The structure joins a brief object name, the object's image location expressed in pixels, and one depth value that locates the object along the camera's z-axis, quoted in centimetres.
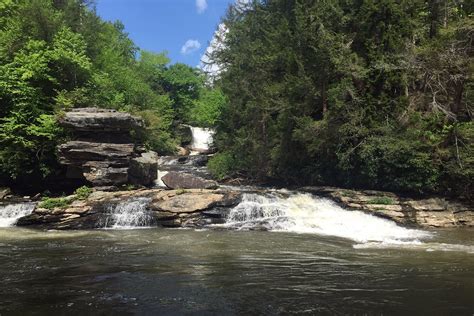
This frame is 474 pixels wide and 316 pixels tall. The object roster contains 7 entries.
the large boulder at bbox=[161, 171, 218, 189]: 2222
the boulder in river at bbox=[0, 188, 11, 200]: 2179
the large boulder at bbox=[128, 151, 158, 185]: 2294
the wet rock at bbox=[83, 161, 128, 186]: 2105
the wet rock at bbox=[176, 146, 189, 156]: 4568
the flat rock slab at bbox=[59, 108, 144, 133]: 2161
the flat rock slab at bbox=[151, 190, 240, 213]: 1803
